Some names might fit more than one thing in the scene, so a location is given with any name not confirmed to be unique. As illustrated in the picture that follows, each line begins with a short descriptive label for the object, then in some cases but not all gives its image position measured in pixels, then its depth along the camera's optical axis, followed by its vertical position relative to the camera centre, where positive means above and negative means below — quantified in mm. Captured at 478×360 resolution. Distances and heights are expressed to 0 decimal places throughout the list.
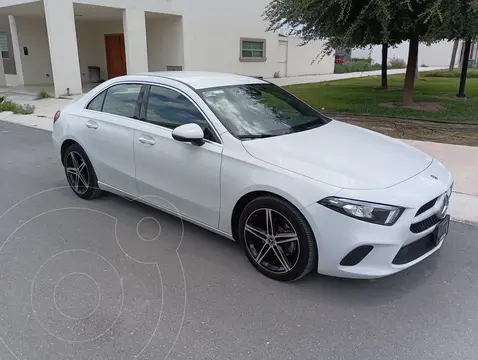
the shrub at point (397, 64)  38375 +25
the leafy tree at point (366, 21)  8255 +970
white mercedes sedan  2811 -858
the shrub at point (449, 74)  23972 -626
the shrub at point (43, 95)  15039 -1122
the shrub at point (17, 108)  12195 -1321
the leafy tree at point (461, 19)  7980 +929
